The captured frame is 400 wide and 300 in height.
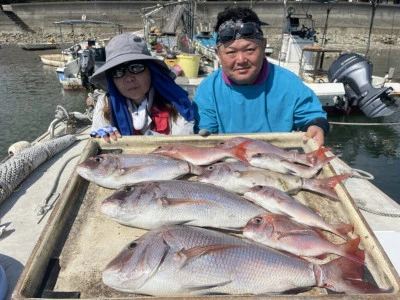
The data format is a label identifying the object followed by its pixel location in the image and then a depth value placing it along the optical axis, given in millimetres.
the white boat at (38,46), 32750
